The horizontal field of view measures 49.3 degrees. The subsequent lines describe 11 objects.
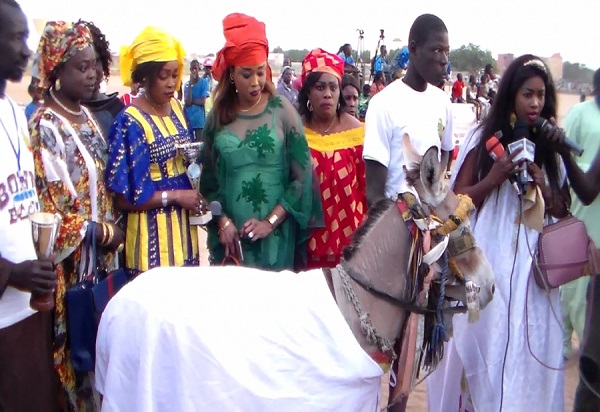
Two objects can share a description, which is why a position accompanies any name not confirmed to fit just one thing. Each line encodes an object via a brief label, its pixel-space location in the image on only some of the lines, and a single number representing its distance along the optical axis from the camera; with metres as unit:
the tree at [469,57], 46.61
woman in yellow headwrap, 3.55
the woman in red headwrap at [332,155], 4.33
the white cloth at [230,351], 2.24
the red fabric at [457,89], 25.08
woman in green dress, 3.92
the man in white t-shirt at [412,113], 3.87
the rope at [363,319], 2.47
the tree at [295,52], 60.67
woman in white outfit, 3.44
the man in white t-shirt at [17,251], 2.57
